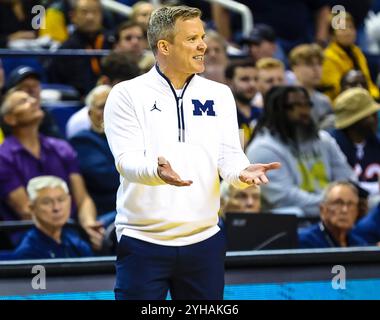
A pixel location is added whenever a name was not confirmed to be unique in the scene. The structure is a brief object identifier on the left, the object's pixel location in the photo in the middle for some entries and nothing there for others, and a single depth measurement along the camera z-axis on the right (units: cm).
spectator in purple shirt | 1436
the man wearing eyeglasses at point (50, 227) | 1267
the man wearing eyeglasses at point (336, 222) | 1337
